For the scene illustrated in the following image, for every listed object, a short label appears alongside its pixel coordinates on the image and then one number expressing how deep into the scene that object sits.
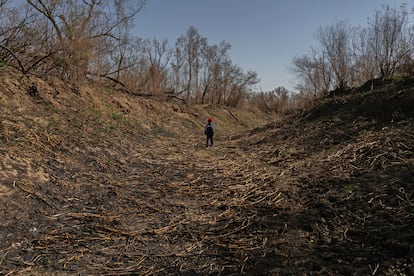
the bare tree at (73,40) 10.53
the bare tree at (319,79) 18.34
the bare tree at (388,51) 12.58
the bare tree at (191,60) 30.06
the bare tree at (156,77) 20.27
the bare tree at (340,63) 15.60
